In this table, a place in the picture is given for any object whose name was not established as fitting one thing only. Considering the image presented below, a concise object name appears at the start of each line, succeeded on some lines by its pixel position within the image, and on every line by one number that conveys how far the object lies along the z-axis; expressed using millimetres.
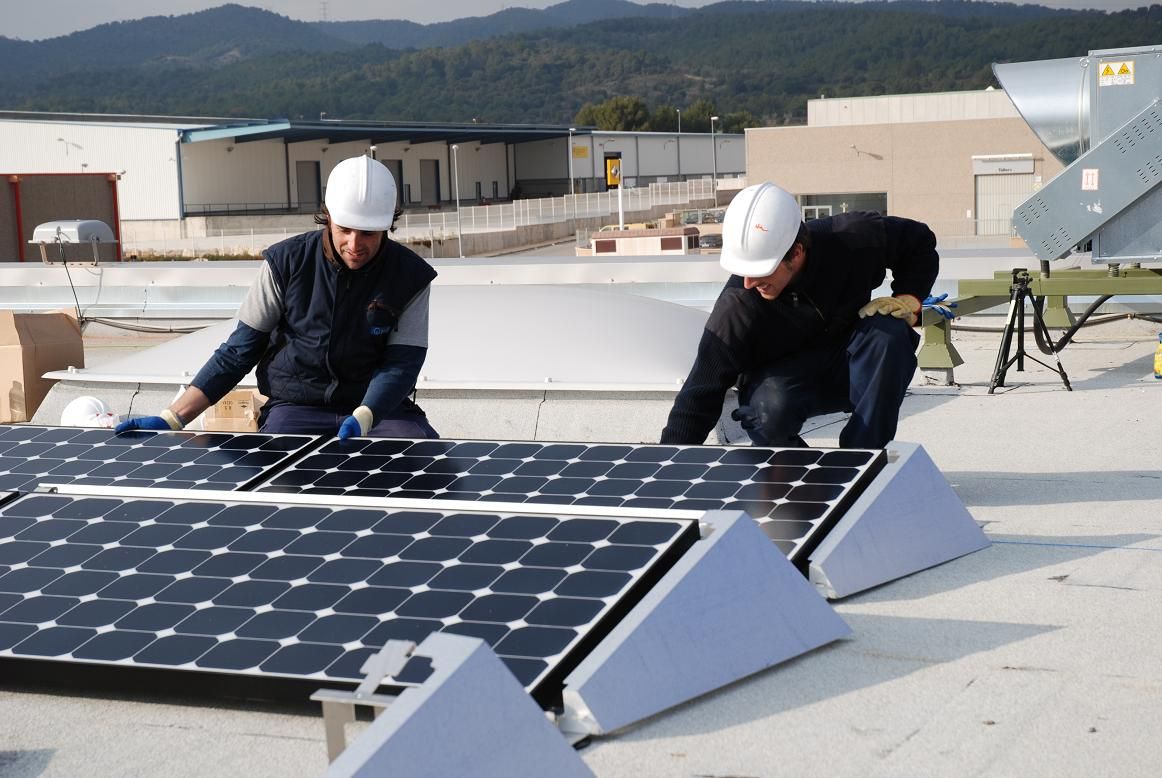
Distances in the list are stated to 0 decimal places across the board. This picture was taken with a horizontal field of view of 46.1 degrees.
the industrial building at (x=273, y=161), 60719
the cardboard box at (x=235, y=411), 8125
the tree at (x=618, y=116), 148000
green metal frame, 9766
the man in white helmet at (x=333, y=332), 5602
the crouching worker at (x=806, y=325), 5438
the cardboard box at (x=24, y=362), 9359
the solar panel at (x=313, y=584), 3270
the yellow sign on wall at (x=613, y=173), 46688
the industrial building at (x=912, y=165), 57750
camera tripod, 9281
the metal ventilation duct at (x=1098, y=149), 9992
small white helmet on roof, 8055
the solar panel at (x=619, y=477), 4355
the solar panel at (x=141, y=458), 4762
